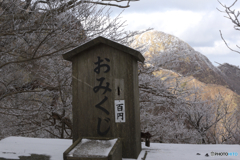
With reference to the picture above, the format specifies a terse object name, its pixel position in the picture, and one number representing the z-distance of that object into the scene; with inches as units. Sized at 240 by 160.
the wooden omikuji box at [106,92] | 103.9
